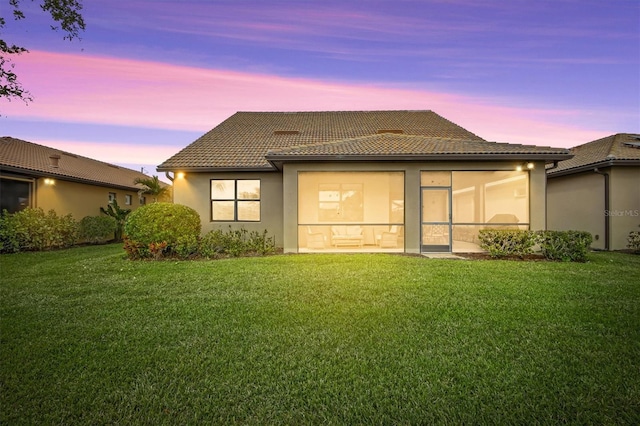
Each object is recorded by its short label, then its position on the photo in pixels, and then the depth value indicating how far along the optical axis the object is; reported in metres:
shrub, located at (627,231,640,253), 11.24
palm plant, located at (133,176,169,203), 18.27
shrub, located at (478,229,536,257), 9.43
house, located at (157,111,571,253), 10.48
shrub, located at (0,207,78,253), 11.77
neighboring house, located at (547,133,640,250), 12.03
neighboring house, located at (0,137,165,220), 13.02
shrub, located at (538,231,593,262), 8.90
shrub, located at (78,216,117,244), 14.79
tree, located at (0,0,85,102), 6.59
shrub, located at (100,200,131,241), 16.36
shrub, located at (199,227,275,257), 10.00
